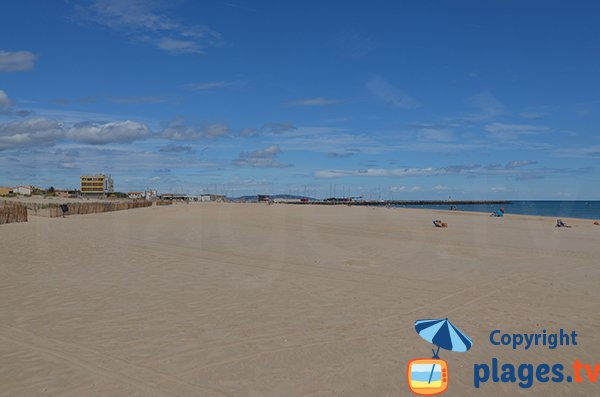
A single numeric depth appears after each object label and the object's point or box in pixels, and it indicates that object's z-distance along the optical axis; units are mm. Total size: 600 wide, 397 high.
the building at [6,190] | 103388
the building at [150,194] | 169125
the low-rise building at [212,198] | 159650
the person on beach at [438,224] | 33150
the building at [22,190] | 109488
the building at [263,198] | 166750
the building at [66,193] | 123288
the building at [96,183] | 173625
